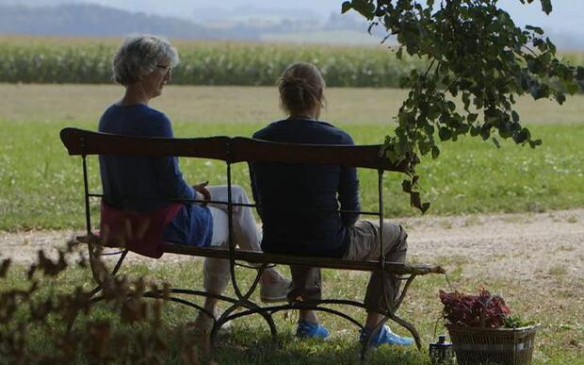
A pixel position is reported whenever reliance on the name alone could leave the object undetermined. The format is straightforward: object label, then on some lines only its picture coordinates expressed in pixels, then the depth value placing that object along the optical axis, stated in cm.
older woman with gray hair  1222
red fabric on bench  1205
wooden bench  1107
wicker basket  1115
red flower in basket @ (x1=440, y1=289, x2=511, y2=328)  1123
